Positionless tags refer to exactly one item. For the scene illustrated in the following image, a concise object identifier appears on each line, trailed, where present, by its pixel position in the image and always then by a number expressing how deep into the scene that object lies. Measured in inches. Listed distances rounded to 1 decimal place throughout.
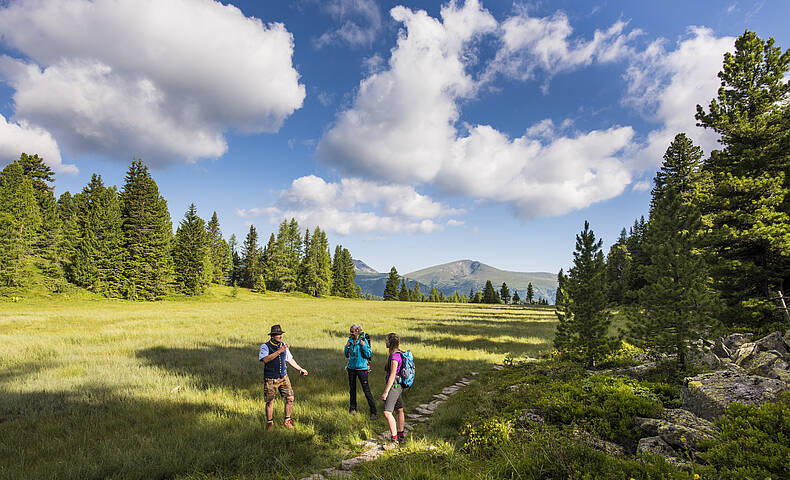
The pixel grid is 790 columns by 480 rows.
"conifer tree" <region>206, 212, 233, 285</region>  2913.4
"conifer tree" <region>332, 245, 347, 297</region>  3624.3
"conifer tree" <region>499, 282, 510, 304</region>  4648.1
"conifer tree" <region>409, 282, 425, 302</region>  4485.7
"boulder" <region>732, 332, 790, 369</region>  301.7
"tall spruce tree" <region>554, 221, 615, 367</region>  461.4
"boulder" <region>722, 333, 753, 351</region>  396.9
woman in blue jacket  293.8
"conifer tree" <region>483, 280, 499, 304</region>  4279.0
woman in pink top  240.5
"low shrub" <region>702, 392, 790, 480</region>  138.7
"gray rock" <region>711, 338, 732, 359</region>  370.0
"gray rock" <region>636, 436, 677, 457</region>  181.5
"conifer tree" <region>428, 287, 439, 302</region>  4484.7
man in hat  263.2
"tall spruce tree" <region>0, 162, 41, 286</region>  1344.7
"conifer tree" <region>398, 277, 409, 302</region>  4160.9
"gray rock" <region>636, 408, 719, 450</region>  176.8
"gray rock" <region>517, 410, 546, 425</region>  256.0
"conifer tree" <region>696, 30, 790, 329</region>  457.4
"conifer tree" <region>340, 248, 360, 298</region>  3680.6
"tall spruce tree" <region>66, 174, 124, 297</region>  1607.8
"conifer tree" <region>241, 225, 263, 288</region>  3034.0
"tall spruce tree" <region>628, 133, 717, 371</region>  346.0
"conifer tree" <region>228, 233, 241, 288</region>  3363.7
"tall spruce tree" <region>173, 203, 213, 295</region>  2076.8
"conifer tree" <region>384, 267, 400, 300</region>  3892.7
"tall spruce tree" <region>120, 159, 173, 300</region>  1702.8
